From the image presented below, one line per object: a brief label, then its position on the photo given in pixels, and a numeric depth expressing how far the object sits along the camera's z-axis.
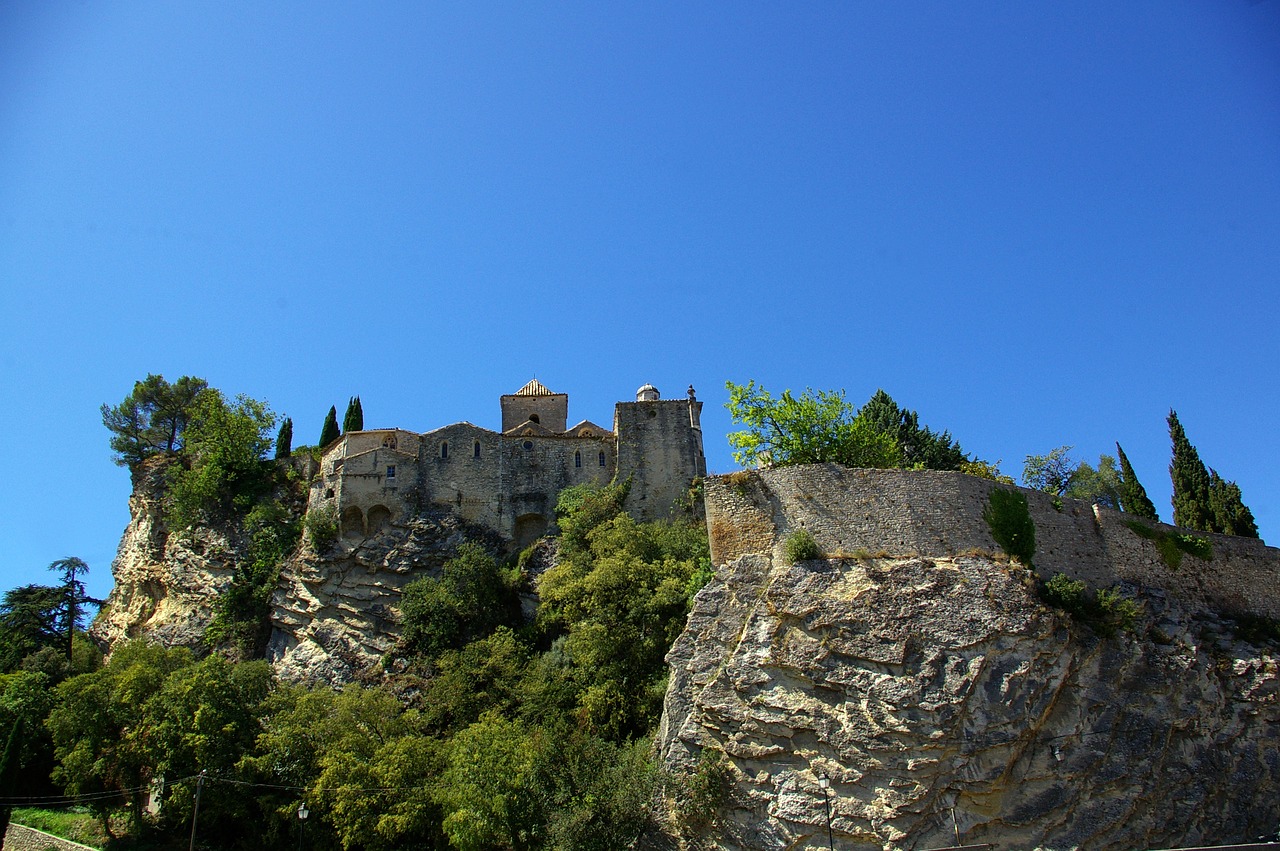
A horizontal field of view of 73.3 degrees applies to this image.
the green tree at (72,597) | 48.50
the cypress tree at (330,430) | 51.59
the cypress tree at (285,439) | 51.22
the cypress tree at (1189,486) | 41.09
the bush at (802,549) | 26.91
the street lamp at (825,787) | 23.59
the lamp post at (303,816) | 27.19
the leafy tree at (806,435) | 34.28
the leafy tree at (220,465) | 44.19
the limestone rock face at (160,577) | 41.75
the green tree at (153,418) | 50.00
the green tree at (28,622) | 44.97
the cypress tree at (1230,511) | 39.50
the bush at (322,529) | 40.16
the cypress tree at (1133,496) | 43.38
